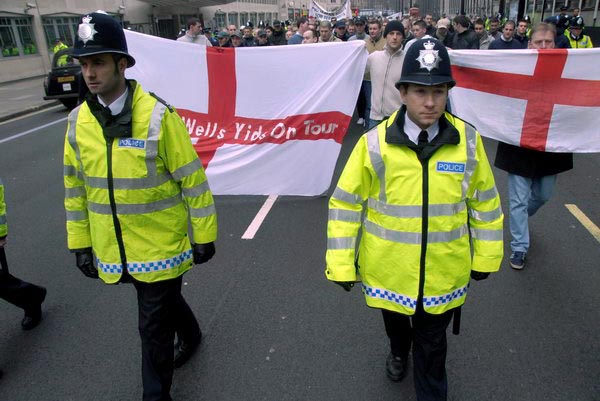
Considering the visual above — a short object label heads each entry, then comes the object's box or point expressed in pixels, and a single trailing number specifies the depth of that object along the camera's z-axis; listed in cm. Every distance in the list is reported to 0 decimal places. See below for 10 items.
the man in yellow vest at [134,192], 231
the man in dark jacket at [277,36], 1356
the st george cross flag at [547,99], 382
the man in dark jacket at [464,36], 961
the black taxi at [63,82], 1341
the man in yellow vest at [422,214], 214
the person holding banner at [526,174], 393
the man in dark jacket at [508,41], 840
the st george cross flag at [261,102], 563
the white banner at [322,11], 1852
